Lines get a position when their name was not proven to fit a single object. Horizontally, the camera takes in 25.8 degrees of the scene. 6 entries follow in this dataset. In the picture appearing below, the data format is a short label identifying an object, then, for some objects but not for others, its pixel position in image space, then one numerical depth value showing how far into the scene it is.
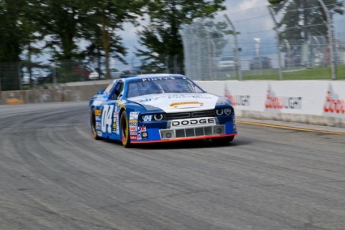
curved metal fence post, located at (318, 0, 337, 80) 14.84
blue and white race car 11.34
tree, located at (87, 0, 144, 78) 52.91
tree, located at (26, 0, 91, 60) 56.94
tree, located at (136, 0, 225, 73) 51.06
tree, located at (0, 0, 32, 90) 52.89
